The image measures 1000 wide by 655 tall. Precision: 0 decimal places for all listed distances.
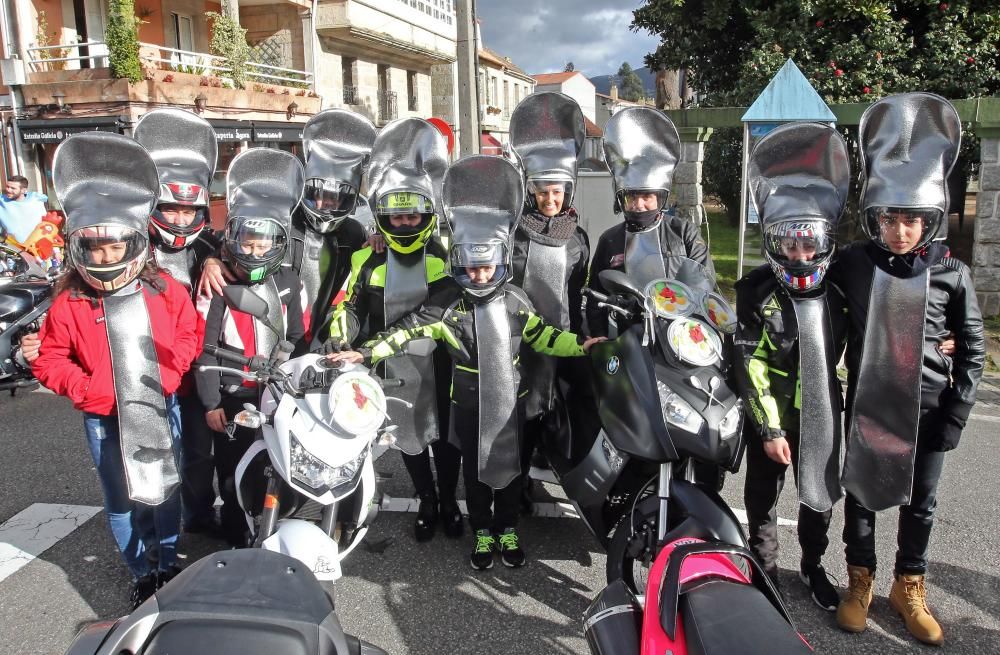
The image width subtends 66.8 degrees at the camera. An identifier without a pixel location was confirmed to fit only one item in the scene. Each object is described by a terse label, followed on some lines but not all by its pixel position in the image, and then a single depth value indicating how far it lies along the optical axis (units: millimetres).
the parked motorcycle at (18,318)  5938
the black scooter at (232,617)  1707
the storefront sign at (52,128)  13781
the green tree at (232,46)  16375
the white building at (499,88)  37812
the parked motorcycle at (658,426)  2697
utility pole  9164
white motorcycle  2664
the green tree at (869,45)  9984
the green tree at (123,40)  13203
